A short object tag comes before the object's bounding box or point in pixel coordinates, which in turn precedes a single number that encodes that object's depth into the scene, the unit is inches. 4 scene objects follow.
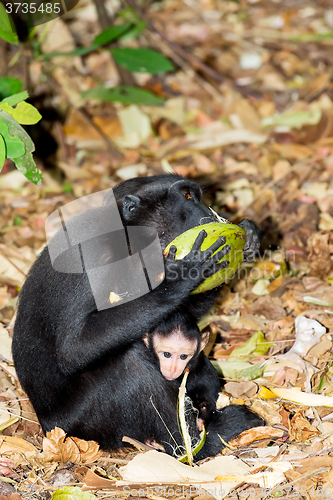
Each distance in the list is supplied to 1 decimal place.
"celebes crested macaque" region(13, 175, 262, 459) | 150.7
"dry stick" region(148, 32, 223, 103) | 385.2
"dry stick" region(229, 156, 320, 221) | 277.1
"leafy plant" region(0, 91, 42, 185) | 148.8
